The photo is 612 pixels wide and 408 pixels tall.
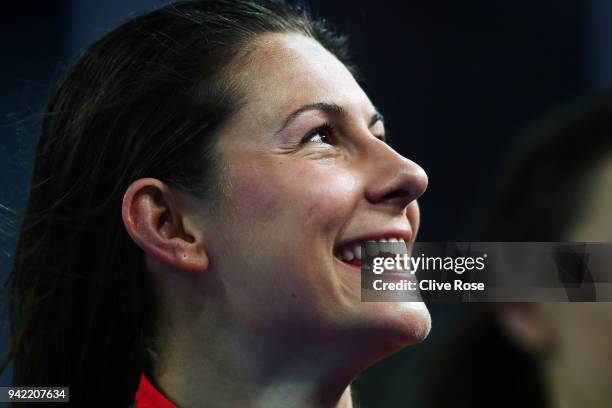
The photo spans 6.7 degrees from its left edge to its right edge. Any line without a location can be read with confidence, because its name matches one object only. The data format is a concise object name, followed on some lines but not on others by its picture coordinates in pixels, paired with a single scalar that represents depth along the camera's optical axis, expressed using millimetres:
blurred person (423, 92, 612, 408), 2674
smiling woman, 2718
